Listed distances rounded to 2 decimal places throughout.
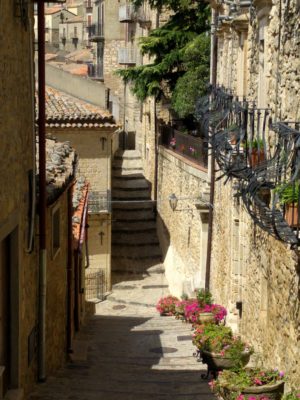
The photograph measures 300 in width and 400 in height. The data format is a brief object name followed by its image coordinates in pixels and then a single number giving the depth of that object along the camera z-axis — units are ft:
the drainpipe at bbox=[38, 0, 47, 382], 32.65
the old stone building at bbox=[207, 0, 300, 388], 31.81
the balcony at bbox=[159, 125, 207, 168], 76.23
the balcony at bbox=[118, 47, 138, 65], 145.85
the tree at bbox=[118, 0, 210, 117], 88.48
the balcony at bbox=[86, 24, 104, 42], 172.14
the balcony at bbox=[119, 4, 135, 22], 141.38
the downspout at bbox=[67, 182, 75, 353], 47.19
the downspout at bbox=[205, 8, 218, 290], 69.56
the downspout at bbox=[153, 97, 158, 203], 109.74
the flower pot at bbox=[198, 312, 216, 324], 56.44
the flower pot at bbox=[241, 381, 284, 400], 32.71
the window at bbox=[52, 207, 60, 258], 40.35
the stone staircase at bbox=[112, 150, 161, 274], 100.89
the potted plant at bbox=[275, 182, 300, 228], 27.14
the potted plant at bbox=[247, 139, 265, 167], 38.92
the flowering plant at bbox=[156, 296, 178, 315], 71.20
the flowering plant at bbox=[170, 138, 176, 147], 92.97
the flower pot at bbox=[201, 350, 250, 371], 40.75
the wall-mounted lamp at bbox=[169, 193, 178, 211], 78.64
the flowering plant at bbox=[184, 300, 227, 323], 57.21
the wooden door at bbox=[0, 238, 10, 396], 26.37
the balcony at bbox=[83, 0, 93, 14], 280.72
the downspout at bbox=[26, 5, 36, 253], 30.35
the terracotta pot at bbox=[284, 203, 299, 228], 27.20
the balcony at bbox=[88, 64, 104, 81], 171.89
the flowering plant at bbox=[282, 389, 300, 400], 29.04
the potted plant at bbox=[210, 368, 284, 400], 32.73
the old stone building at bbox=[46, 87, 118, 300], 88.99
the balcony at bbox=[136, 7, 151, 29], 125.18
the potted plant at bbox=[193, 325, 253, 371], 40.81
